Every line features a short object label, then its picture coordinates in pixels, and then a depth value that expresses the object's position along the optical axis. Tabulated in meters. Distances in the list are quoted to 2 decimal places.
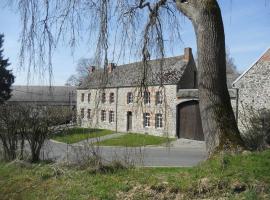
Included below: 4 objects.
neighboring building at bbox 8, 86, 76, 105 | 72.19
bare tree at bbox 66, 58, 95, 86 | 61.53
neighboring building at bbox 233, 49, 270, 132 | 25.66
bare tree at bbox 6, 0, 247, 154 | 6.91
